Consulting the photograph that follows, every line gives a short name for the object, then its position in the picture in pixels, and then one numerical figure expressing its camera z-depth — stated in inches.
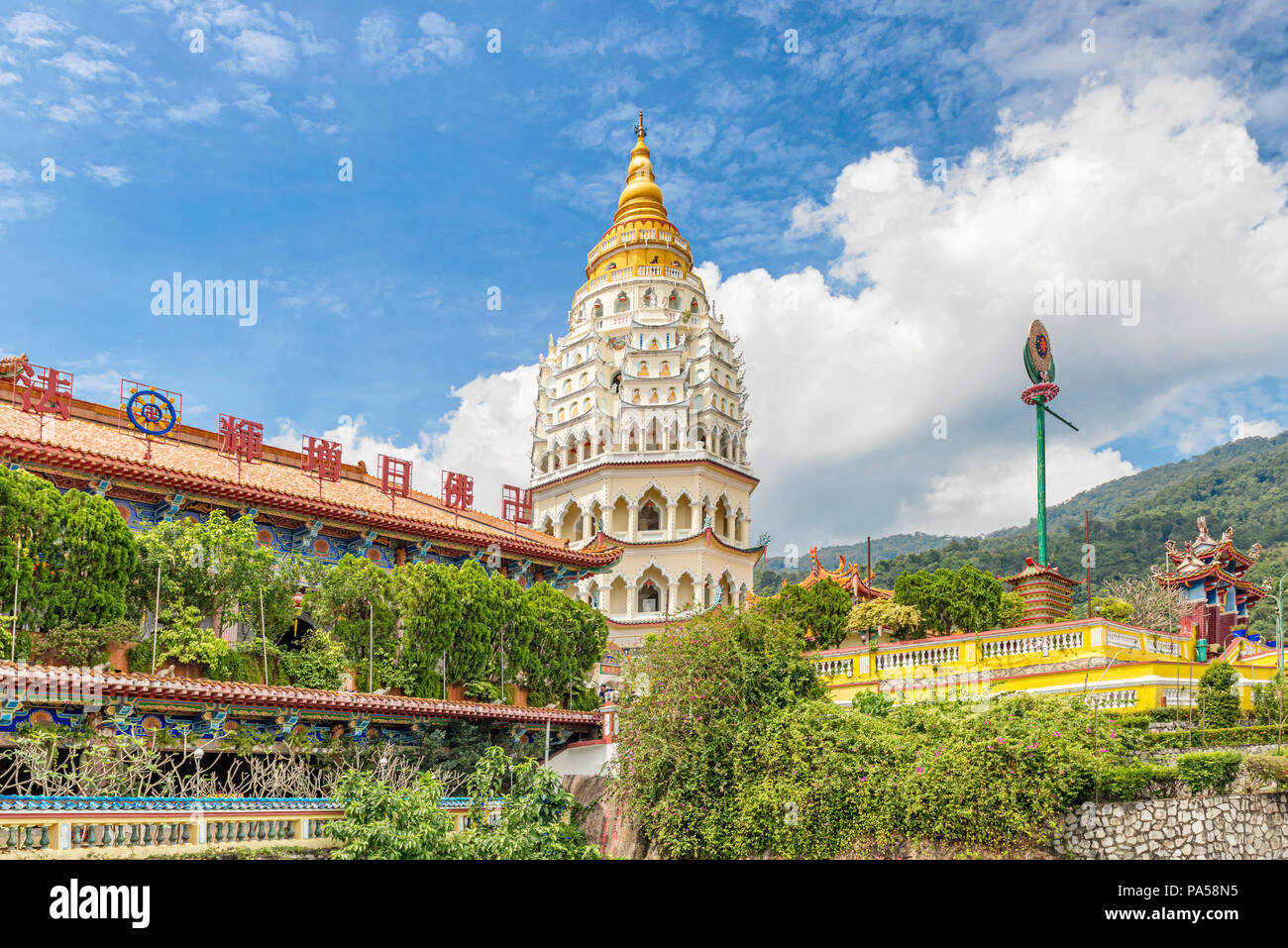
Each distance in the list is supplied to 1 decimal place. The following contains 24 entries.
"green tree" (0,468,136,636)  791.7
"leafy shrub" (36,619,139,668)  803.4
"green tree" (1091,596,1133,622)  1563.9
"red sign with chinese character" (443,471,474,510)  1323.8
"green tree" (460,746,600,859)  790.5
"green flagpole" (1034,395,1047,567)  1414.4
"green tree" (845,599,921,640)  1342.3
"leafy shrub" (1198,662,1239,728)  859.4
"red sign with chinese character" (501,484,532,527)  1336.1
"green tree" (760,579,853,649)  1414.9
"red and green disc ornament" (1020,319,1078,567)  1430.9
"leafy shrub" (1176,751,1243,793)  681.0
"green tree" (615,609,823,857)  865.5
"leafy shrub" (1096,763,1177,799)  698.8
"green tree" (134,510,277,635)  893.2
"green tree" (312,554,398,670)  994.1
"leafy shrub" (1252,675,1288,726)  869.2
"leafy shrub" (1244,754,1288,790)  674.8
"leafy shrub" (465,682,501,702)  1049.5
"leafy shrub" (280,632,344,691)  954.1
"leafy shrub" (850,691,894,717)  906.7
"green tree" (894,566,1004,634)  1363.2
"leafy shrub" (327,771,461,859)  738.8
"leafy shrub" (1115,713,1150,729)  838.0
